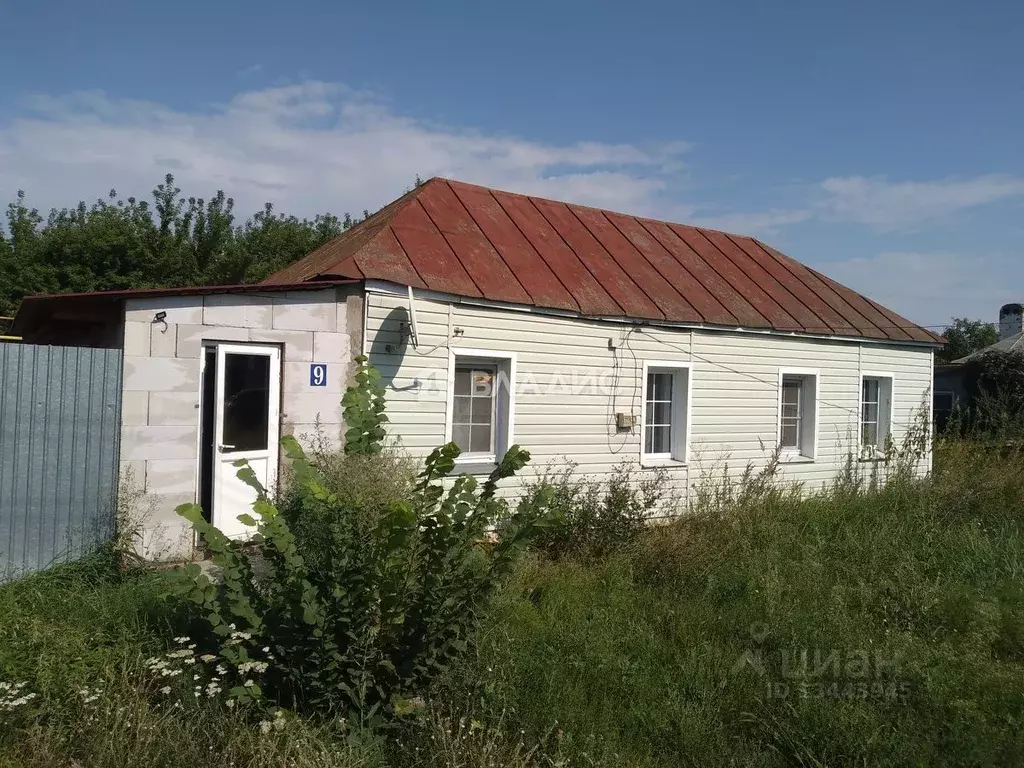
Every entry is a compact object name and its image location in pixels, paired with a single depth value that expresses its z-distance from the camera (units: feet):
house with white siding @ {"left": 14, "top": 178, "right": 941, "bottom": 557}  21.12
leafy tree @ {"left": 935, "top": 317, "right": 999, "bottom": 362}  101.66
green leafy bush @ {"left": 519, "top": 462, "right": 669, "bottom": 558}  23.48
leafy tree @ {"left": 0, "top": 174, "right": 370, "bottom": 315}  51.57
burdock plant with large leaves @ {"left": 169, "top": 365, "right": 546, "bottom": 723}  12.12
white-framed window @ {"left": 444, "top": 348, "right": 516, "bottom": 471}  27.22
